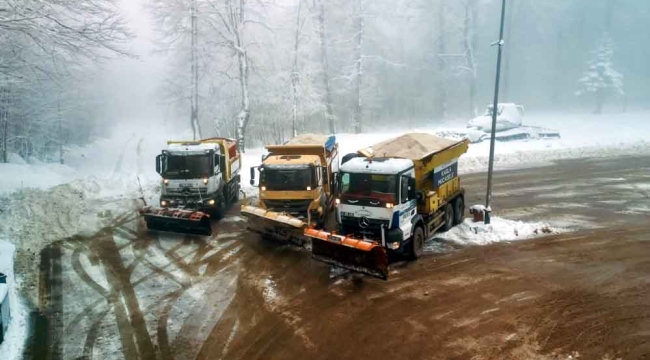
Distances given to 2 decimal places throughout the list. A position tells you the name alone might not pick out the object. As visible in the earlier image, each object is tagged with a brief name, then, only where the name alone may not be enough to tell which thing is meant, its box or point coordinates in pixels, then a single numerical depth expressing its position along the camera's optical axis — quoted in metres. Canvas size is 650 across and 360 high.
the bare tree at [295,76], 35.88
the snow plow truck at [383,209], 12.34
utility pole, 15.03
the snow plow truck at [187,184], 16.78
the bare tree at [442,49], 50.91
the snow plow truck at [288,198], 14.95
